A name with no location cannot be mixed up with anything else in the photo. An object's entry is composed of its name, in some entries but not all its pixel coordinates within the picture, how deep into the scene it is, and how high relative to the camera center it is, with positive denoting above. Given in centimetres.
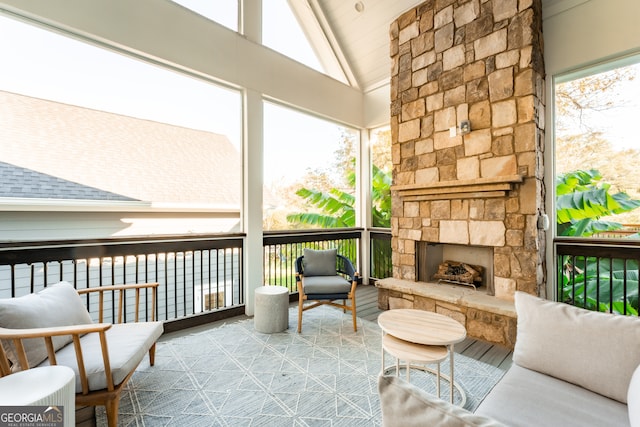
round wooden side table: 188 -81
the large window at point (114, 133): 275 +100
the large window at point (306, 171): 430 +75
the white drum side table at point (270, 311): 315 -103
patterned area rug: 188 -128
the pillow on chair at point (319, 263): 376 -61
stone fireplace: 296 +81
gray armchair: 327 -77
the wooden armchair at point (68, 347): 152 -77
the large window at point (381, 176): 513 +69
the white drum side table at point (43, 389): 122 -75
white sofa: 118 -72
